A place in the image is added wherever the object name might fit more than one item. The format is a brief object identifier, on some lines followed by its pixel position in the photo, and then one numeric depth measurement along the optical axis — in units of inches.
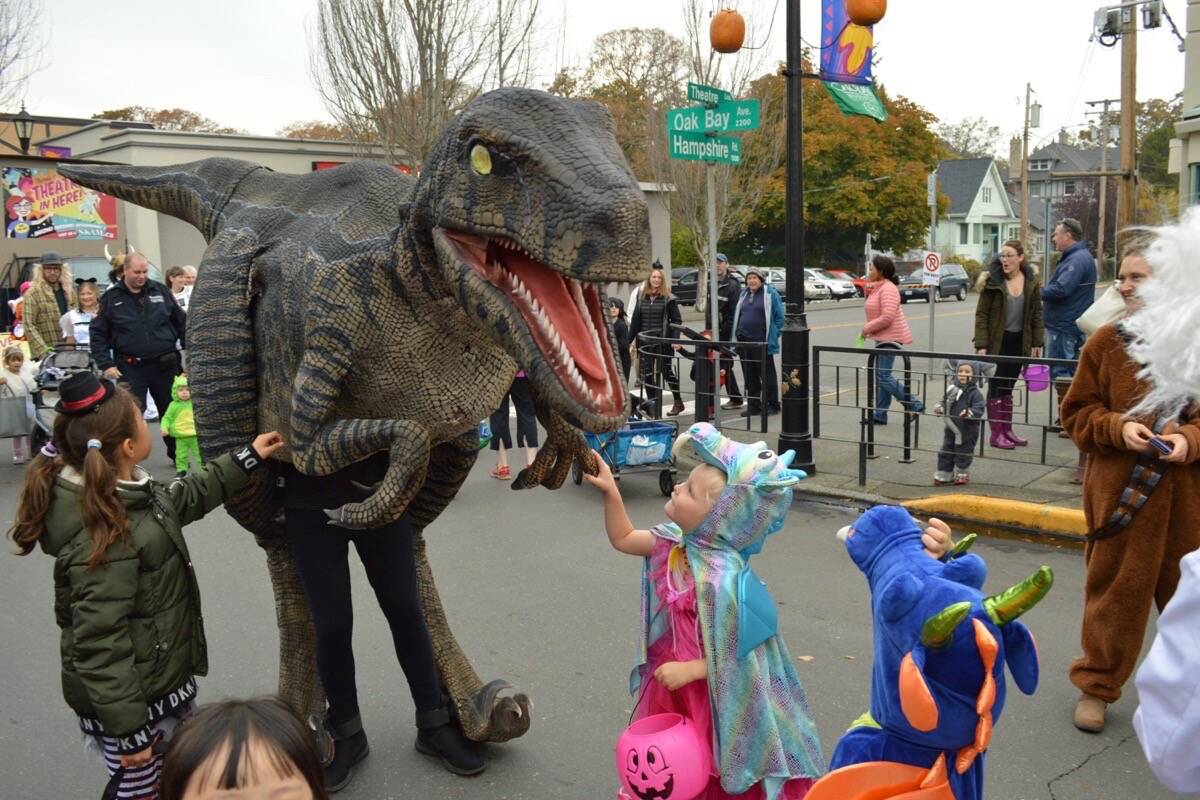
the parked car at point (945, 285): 1449.3
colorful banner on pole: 309.6
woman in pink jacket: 382.6
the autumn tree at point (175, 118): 1851.6
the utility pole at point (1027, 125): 1441.9
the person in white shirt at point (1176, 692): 62.2
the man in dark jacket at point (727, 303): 482.9
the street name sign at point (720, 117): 327.0
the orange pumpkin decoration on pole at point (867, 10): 301.1
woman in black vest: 426.3
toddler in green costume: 310.8
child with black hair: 60.2
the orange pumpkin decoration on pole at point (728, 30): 338.3
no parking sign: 595.2
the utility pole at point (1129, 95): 669.3
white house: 2516.0
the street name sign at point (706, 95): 327.7
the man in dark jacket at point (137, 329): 339.6
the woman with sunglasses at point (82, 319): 386.0
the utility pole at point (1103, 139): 1384.1
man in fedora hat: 390.6
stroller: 308.0
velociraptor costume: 92.7
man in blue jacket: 343.0
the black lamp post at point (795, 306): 302.0
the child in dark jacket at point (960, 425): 284.4
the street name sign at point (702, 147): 334.3
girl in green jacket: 113.9
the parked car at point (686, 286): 1309.1
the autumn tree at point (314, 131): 1819.6
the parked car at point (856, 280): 1521.9
